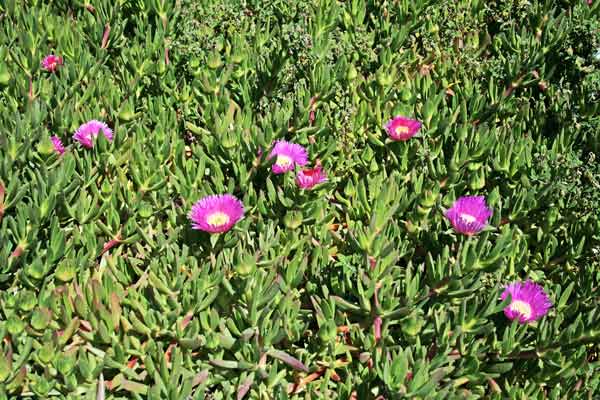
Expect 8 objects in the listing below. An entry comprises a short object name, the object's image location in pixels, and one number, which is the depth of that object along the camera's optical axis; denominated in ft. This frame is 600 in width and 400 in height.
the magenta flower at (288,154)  5.90
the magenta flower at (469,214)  5.07
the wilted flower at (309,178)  5.50
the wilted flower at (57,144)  5.95
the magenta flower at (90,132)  5.94
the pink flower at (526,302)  4.95
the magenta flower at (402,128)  6.08
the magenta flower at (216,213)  5.11
